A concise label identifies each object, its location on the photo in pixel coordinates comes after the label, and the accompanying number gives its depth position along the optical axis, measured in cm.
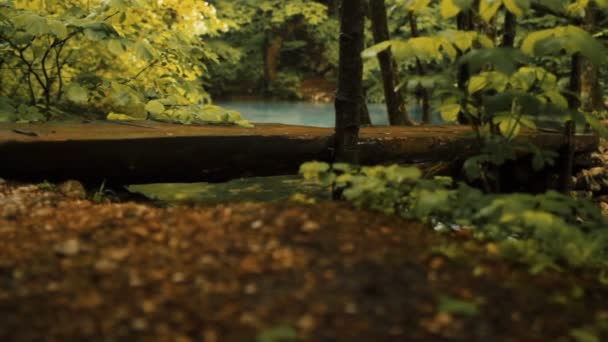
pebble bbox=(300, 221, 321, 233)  245
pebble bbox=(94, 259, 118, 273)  208
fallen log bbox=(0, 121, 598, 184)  410
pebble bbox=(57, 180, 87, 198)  386
